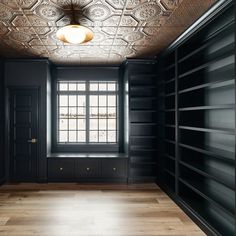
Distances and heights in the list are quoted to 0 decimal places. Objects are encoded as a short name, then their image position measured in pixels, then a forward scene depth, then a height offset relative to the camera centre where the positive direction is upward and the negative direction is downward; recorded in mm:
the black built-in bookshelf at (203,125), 3307 -117
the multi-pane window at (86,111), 6633 +166
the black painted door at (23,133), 5875 -324
